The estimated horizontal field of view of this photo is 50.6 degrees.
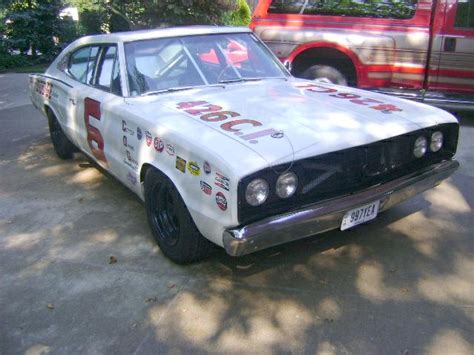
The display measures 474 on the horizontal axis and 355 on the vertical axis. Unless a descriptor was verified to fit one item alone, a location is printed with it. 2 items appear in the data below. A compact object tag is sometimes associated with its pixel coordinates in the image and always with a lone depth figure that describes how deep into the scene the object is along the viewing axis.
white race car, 2.95
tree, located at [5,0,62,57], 15.48
